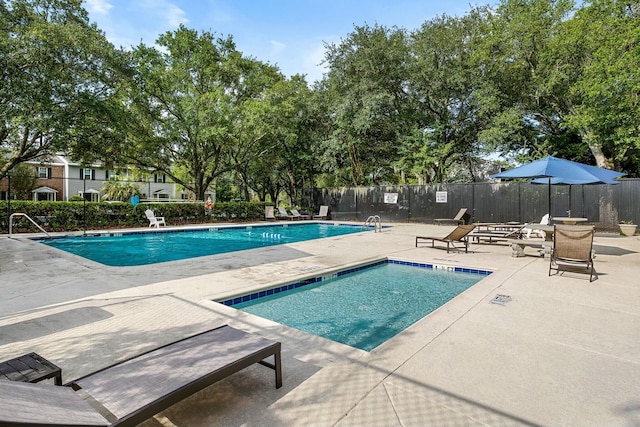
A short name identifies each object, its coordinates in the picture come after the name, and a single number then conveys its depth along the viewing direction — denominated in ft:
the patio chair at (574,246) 16.06
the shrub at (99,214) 37.96
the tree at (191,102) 52.21
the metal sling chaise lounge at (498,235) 29.27
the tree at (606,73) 38.22
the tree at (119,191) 80.74
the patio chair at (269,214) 59.77
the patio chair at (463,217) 39.53
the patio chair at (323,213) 65.73
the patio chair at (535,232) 29.45
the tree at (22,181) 68.74
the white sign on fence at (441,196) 53.00
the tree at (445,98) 55.21
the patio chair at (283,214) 63.29
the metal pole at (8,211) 36.37
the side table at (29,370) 5.43
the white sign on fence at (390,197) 58.29
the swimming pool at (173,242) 27.17
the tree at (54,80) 35.88
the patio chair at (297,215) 63.25
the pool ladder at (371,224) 44.75
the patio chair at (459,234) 24.04
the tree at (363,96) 58.95
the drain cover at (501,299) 12.48
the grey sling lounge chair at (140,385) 3.68
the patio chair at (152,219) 44.69
